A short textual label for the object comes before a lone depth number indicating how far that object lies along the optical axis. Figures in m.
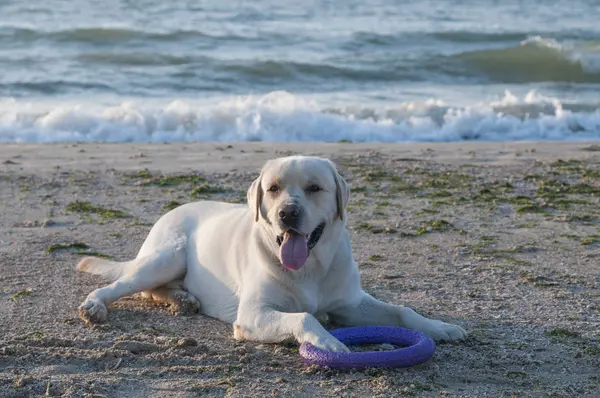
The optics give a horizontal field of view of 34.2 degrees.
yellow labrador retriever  5.13
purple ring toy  4.62
